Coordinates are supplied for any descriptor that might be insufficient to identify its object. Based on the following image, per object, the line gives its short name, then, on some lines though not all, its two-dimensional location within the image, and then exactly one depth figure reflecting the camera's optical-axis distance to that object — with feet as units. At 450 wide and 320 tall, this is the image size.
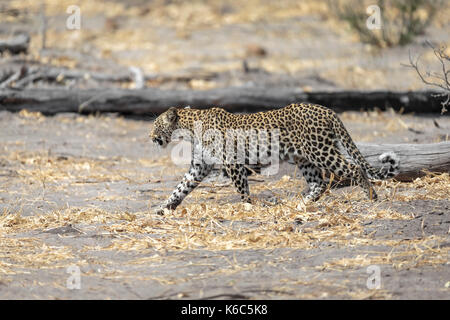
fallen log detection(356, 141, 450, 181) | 51.88
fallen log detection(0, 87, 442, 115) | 81.30
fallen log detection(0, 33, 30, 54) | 93.97
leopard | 48.14
